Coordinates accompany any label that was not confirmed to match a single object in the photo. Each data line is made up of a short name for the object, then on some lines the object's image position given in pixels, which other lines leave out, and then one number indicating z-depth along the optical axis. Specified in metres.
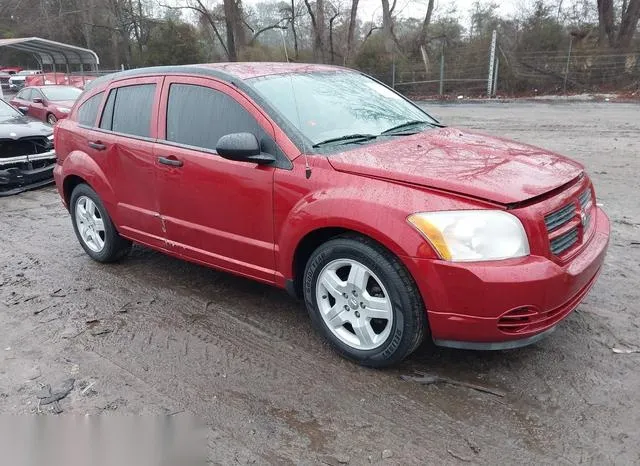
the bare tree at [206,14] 37.19
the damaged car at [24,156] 8.50
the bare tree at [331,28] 33.16
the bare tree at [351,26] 31.96
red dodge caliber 2.82
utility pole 23.84
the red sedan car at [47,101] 15.87
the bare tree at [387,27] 28.42
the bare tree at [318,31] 32.72
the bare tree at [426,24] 28.23
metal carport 27.19
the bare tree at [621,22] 22.67
